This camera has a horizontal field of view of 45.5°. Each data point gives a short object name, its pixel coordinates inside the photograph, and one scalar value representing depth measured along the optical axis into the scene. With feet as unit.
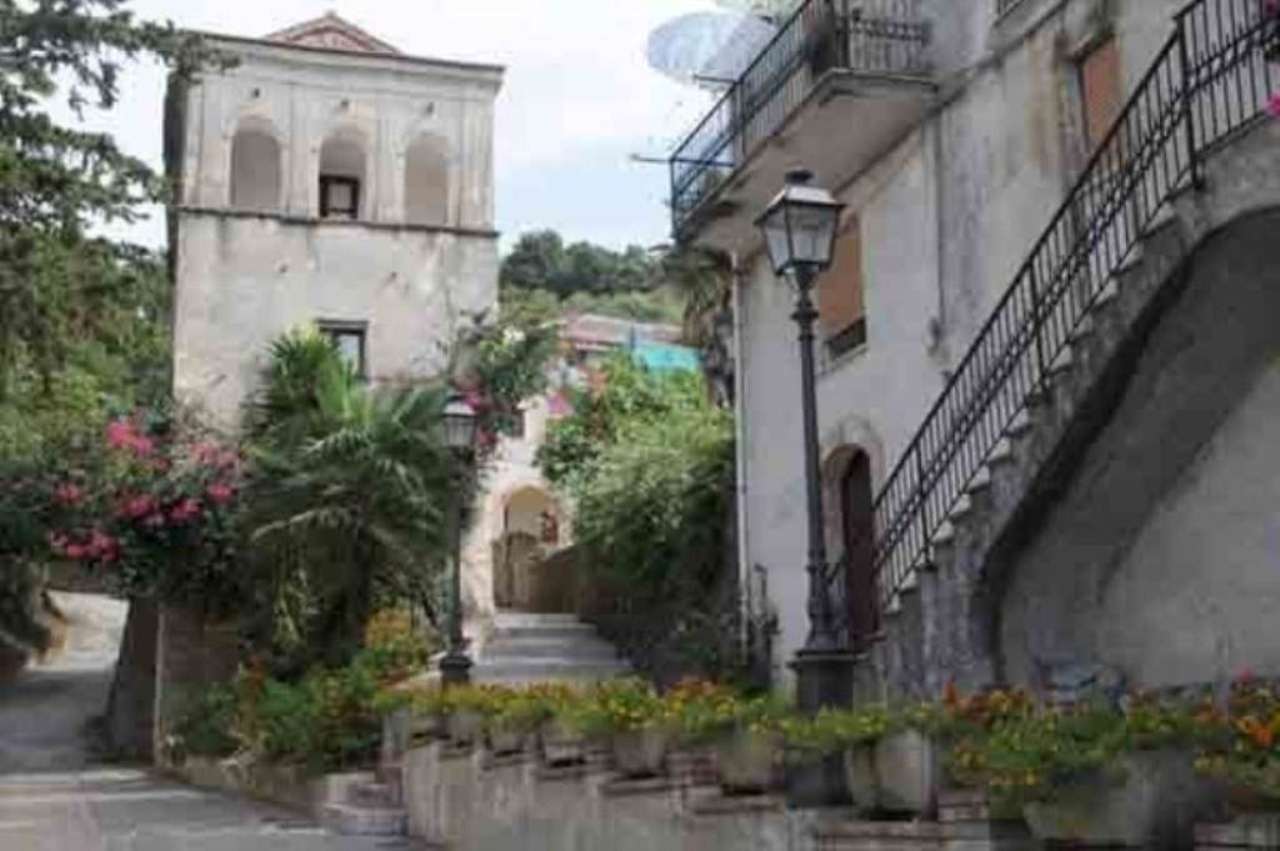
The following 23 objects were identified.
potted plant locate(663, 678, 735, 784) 25.40
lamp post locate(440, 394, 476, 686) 46.03
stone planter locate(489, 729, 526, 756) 35.19
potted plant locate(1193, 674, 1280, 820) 15.29
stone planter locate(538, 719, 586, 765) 31.42
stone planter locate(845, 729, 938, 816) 19.97
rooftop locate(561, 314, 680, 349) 151.85
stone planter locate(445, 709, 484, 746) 38.55
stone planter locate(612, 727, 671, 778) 27.25
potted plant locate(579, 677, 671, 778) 27.37
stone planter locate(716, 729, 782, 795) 23.70
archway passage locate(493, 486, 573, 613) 83.15
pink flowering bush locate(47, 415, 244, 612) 69.31
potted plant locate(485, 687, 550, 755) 34.09
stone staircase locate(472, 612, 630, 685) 63.21
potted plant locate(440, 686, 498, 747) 38.34
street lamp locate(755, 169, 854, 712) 25.84
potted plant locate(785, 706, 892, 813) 21.24
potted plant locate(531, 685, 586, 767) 31.19
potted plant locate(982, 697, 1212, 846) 16.79
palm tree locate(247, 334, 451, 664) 62.49
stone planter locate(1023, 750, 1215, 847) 16.70
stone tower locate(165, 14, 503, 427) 77.36
